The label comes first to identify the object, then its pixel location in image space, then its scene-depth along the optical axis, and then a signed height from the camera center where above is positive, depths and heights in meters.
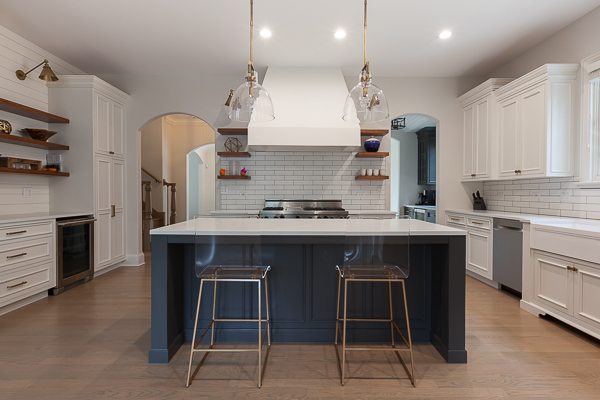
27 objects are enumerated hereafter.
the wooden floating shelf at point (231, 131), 4.72 +0.91
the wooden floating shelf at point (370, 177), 4.85 +0.26
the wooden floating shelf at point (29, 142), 3.31 +0.57
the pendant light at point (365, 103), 2.03 +0.56
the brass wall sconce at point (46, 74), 3.62 +1.32
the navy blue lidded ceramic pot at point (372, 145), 4.79 +0.72
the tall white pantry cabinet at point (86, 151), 4.18 +0.57
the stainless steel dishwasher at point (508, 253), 3.36 -0.61
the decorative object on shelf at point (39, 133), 3.77 +0.71
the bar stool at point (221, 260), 2.00 -0.39
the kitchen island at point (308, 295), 2.38 -0.73
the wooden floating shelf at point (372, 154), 4.77 +0.58
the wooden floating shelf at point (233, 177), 4.81 +0.26
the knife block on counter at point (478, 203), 4.80 -0.12
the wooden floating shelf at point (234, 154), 4.77 +0.59
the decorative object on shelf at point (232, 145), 4.93 +0.74
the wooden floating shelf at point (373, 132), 4.71 +0.88
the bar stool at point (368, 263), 1.98 -0.41
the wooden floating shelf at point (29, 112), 3.34 +0.90
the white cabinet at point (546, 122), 3.39 +0.76
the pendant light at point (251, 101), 2.02 +0.57
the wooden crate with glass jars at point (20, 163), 3.39 +0.34
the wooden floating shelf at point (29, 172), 3.34 +0.26
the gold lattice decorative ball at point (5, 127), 3.37 +0.70
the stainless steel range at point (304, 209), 4.38 -0.20
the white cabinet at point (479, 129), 4.27 +0.89
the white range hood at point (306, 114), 4.19 +1.03
